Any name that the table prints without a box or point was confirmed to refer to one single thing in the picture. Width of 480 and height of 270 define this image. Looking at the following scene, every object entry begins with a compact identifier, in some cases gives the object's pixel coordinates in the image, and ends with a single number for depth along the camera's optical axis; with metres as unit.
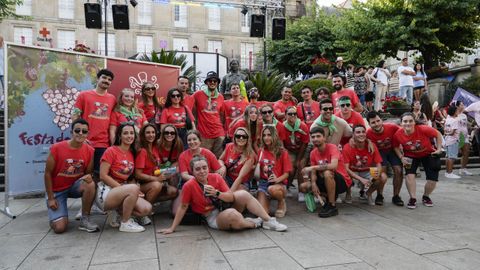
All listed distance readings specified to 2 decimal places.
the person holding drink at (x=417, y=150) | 5.33
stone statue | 8.13
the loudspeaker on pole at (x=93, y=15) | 14.15
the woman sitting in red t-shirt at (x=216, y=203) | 4.07
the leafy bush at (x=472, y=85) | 14.60
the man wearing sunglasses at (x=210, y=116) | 6.12
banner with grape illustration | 5.39
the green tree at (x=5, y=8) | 15.69
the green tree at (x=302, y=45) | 21.39
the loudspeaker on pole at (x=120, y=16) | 14.59
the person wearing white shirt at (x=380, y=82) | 12.67
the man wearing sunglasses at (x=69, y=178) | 4.24
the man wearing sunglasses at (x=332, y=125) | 5.42
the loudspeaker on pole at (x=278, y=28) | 15.73
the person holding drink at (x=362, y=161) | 5.29
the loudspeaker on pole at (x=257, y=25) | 15.77
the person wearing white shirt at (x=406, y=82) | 12.28
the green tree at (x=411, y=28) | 14.81
